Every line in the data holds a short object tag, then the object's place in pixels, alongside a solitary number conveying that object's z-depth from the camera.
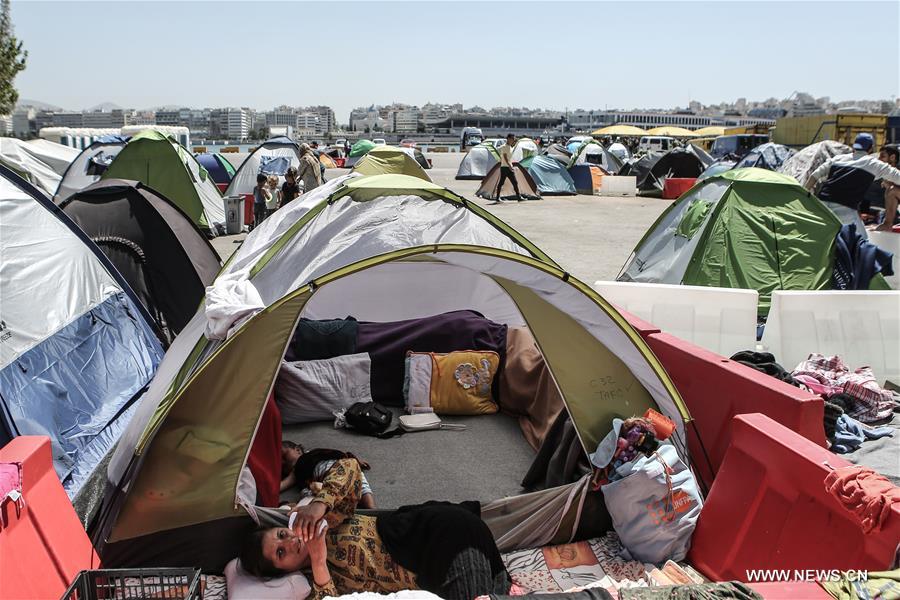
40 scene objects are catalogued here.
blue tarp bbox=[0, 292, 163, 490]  3.66
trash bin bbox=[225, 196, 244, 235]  11.59
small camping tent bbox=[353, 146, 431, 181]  14.16
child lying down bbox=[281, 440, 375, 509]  4.04
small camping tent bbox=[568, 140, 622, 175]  25.41
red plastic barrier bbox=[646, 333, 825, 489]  3.44
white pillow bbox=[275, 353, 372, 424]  5.00
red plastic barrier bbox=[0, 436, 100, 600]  2.25
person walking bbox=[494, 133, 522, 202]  16.58
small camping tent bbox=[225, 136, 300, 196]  13.63
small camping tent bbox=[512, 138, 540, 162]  23.27
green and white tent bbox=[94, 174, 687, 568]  3.31
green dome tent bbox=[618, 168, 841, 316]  6.66
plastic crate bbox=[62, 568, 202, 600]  2.23
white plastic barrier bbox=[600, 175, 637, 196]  19.23
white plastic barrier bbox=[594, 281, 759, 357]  5.42
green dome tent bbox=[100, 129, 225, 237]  10.92
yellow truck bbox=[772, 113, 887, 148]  20.73
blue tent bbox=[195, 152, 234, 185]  15.59
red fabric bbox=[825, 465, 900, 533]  2.29
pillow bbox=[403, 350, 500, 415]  5.16
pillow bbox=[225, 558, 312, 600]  2.98
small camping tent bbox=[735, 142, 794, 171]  15.75
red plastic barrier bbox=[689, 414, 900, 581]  2.50
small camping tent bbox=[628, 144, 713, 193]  18.77
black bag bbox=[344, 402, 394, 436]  4.83
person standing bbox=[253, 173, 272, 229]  11.02
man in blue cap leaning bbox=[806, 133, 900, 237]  7.41
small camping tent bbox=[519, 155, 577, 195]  19.06
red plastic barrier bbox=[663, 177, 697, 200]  16.81
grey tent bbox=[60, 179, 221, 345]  6.17
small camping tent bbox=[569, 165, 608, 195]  19.84
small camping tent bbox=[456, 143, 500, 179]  23.39
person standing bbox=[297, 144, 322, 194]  11.64
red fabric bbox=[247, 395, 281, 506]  3.68
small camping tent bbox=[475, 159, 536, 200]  17.62
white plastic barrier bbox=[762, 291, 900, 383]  5.44
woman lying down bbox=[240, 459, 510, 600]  2.92
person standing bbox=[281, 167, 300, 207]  10.83
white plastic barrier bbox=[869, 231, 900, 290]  6.96
